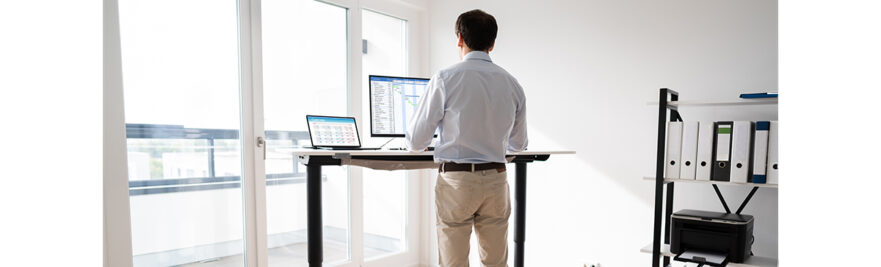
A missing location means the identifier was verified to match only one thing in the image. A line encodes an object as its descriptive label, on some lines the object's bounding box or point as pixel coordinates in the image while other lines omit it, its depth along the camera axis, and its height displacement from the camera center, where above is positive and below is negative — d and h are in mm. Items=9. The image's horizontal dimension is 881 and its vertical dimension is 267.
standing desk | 1937 -202
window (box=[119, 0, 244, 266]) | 2158 -80
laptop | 2174 -86
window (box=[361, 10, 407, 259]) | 3264 -450
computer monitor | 2328 +46
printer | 2088 -495
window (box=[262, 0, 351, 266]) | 2695 +75
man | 1771 -72
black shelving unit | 2281 -249
